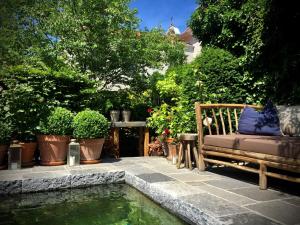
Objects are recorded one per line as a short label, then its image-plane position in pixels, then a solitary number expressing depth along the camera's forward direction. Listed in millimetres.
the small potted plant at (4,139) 5043
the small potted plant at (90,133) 5559
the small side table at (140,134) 6809
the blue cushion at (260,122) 4684
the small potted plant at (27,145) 5375
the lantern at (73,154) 5465
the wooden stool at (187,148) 5085
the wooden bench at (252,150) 3424
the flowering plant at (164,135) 6230
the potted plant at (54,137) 5414
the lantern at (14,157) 5047
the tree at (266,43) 5836
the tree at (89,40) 7000
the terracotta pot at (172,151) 5868
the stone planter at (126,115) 7066
